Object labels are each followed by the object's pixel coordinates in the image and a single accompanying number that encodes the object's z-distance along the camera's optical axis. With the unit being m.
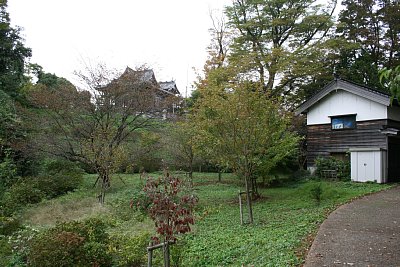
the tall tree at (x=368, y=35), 22.39
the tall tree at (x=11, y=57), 17.88
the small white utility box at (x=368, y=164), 15.79
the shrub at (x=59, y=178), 15.39
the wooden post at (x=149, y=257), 4.93
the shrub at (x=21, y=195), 11.69
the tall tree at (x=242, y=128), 9.51
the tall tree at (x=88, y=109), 16.92
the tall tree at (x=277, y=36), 20.66
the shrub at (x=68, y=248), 5.39
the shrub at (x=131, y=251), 5.96
